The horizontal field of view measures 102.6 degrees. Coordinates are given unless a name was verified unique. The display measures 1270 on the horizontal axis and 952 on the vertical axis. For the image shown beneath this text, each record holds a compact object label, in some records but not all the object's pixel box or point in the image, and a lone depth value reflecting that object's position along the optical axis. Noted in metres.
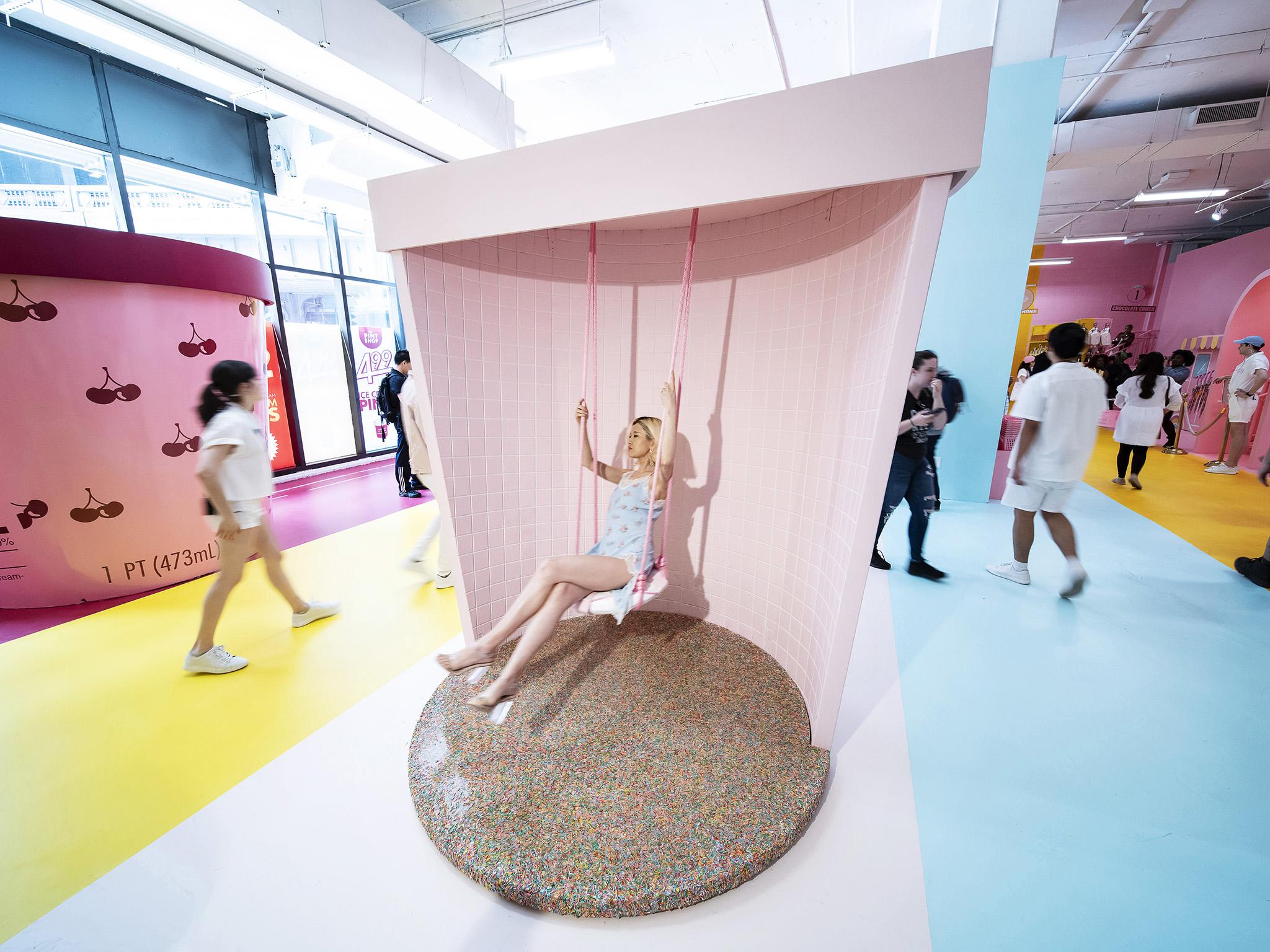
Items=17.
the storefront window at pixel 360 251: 7.08
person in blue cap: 5.55
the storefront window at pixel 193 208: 4.96
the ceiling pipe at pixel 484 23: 4.83
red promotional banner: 6.09
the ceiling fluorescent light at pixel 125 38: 3.08
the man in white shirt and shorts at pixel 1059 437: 2.82
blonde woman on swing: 1.84
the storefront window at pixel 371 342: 7.42
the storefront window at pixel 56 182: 4.20
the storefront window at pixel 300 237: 6.16
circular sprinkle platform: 1.42
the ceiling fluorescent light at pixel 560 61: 4.36
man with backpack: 5.18
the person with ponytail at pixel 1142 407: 5.12
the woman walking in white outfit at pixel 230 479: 2.24
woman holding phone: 3.19
